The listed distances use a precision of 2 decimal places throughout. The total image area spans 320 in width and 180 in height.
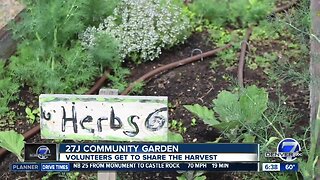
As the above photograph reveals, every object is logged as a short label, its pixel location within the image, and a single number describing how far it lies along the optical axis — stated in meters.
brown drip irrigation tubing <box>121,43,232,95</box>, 4.20
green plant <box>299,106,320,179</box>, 3.18
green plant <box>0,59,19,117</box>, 4.09
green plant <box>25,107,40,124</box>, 4.02
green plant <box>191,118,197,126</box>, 3.94
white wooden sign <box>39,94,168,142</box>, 3.03
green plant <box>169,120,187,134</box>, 3.89
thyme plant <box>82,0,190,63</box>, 4.45
